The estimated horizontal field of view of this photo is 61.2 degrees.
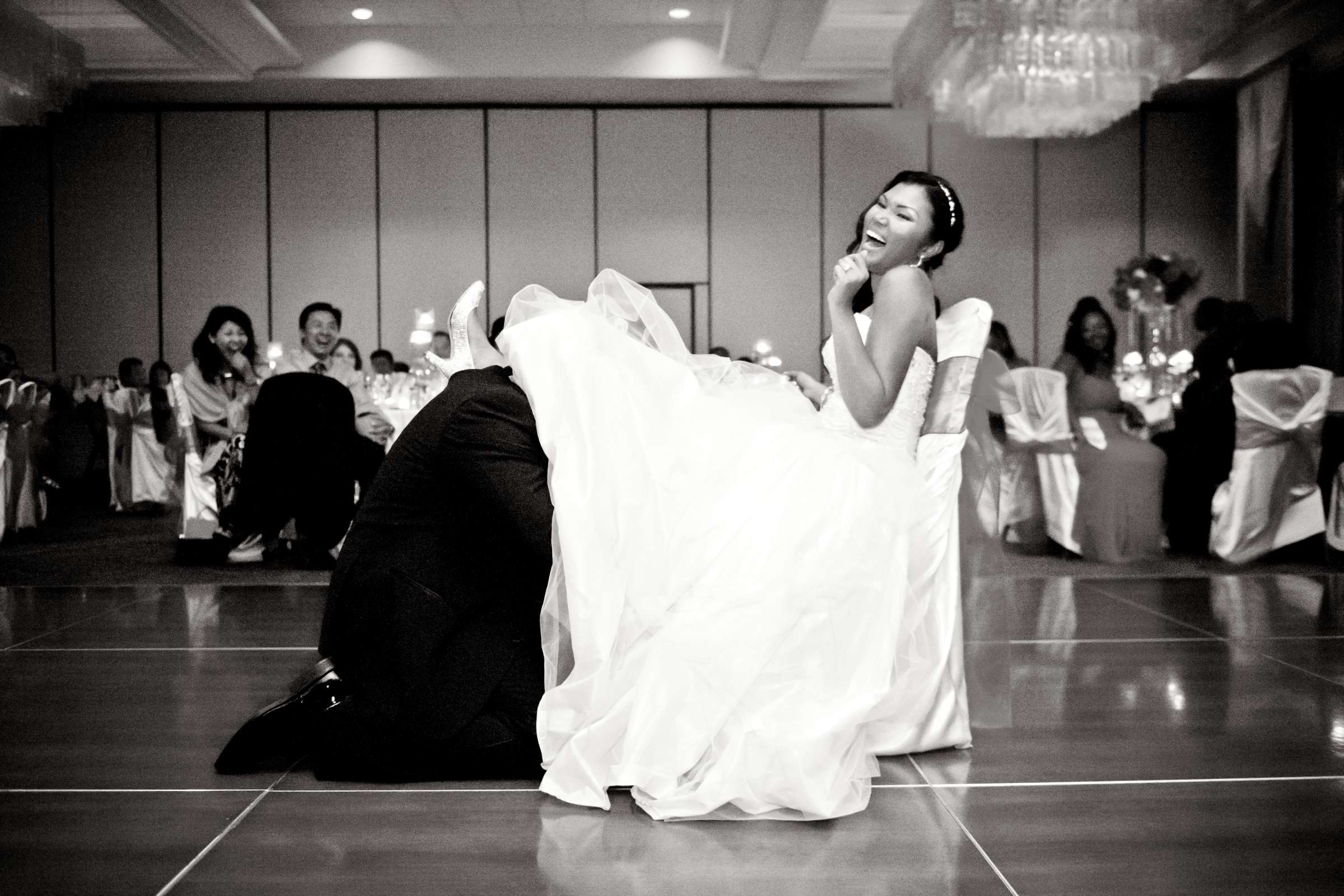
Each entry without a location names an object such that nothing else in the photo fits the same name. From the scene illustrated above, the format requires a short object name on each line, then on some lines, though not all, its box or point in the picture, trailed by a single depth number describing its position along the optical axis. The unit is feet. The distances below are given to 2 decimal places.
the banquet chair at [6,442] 19.22
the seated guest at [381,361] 26.84
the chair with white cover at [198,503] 16.93
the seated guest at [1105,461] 16.93
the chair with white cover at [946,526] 6.99
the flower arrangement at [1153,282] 23.41
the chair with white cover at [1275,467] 16.53
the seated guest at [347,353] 19.75
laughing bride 5.82
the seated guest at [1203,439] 17.60
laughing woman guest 17.65
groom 6.07
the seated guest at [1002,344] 21.20
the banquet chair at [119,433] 26.05
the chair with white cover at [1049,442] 17.63
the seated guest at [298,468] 15.78
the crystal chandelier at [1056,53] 20.21
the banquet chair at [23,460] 20.04
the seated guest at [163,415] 26.07
